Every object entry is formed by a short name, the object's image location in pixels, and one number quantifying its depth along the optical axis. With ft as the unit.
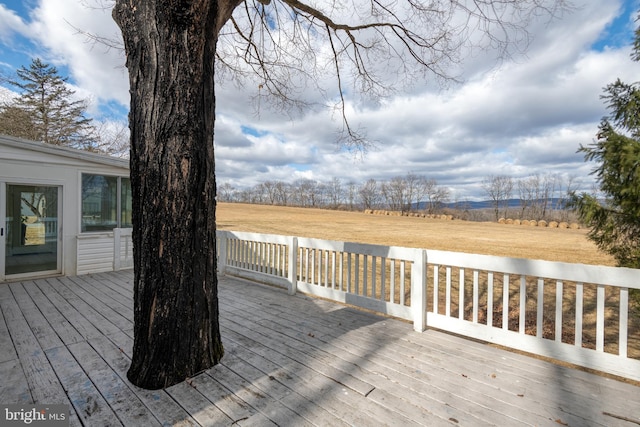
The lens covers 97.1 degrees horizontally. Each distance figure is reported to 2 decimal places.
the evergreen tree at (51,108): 46.19
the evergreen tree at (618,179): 11.97
